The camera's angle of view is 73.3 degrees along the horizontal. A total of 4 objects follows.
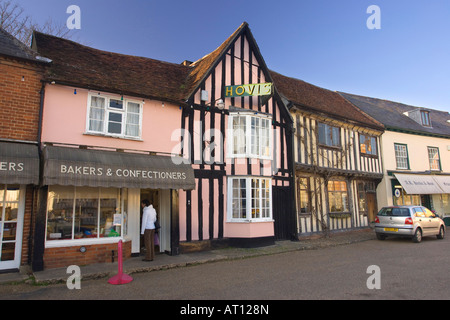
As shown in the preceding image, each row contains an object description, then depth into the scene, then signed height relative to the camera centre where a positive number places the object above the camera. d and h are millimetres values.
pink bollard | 6766 -1596
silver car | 12625 -913
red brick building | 7602 +1835
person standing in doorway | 8773 -674
